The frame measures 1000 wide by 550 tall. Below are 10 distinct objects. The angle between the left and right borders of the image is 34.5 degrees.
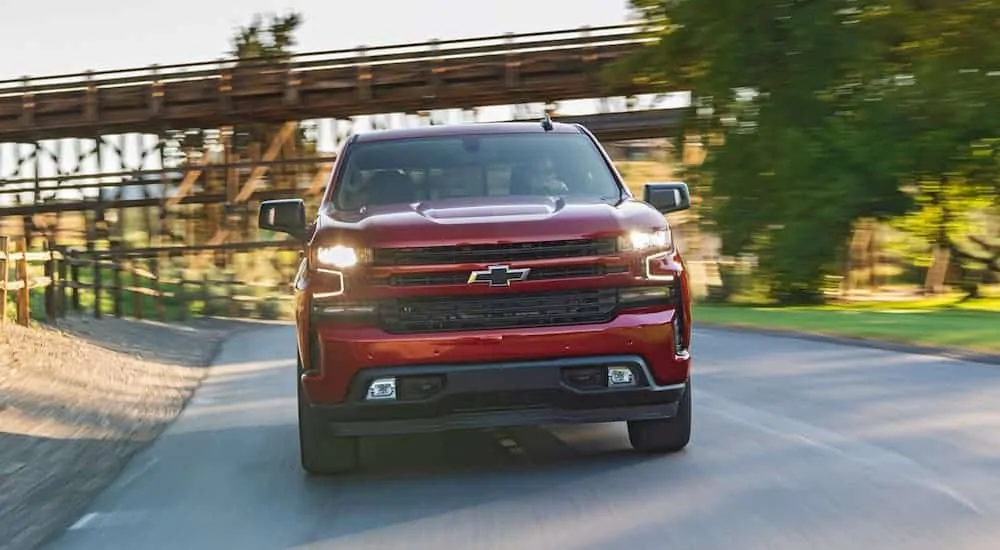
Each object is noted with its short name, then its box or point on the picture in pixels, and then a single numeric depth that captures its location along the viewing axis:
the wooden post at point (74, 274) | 25.97
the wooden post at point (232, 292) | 37.91
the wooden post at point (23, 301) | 20.14
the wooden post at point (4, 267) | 18.81
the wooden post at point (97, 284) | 27.83
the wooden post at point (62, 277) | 24.73
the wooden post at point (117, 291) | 29.58
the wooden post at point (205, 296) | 36.78
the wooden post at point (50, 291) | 23.52
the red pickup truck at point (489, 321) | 7.77
